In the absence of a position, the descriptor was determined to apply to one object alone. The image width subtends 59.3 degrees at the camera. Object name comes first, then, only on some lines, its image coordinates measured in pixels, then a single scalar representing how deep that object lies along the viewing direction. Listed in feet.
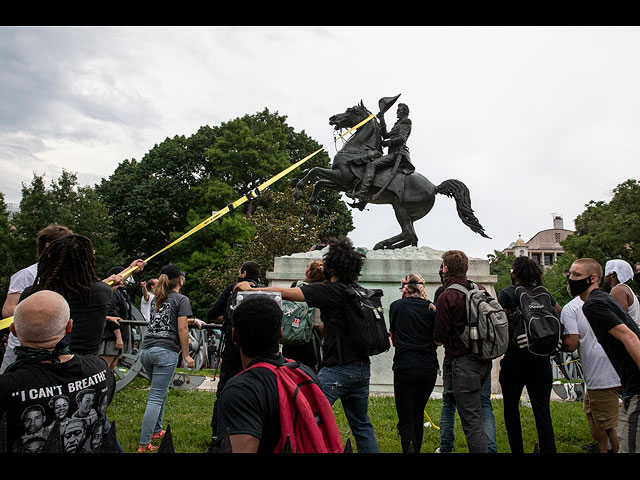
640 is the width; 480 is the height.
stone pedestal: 32.35
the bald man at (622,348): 11.68
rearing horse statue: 35.96
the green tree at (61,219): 91.50
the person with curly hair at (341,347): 13.52
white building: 304.30
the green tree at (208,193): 95.14
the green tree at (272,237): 80.33
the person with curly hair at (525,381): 15.24
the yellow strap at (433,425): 21.34
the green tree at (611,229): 103.09
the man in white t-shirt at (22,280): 12.96
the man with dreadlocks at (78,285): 11.53
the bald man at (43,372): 7.49
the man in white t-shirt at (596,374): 15.38
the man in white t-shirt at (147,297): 29.60
